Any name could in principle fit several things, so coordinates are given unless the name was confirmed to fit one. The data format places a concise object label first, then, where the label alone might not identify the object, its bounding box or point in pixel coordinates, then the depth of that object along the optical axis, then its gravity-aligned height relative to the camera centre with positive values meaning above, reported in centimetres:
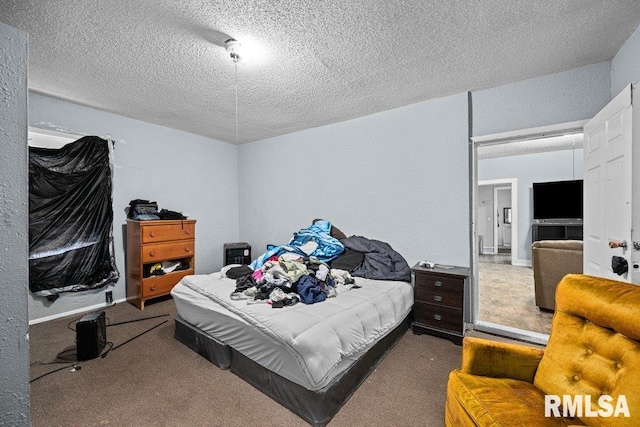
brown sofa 320 -63
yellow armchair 111 -75
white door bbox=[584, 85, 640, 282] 169 +18
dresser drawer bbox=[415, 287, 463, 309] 263 -85
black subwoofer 233 -109
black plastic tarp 301 -6
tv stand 576 -40
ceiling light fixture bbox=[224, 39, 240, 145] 204 +129
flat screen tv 566 +27
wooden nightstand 262 -89
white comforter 161 -75
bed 163 -90
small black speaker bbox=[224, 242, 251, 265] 477 -73
